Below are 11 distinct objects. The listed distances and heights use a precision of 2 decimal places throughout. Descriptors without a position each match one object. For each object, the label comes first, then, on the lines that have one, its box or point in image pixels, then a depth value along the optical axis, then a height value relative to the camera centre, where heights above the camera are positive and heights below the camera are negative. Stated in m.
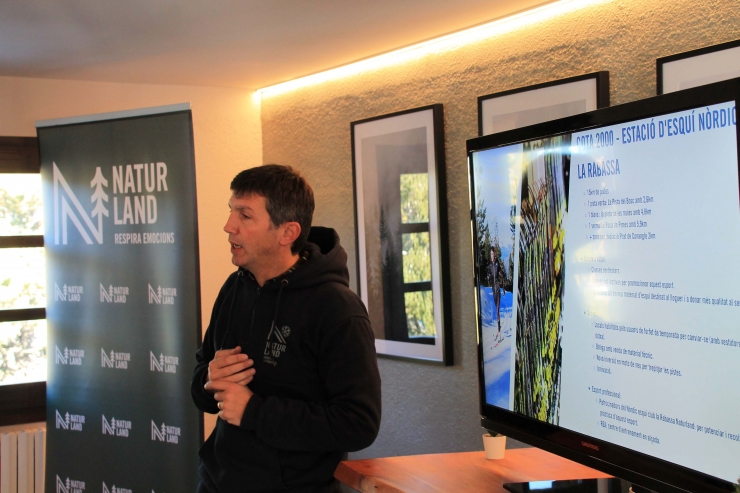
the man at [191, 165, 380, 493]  1.69 -0.27
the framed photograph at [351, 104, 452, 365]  3.45 +0.10
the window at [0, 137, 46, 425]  3.93 -0.13
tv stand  1.36 -0.48
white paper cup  1.64 -0.47
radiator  3.81 -1.08
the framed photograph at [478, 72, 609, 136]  2.80 +0.61
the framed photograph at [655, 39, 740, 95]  2.34 +0.60
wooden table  1.45 -0.50
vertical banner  3.06 -0.18
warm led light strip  2.97 +1.02
